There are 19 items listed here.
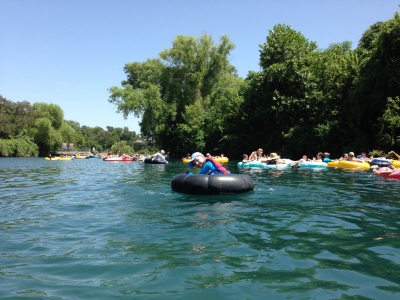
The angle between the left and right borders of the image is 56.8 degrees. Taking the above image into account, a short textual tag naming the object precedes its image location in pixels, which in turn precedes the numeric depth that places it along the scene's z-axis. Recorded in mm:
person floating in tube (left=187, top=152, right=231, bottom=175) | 10898
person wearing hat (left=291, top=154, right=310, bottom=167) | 23062
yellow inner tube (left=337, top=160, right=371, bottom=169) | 20531
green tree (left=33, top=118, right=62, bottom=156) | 67688
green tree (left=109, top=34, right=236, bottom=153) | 44500
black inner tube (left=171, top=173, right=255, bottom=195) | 10125
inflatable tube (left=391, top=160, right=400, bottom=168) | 19886
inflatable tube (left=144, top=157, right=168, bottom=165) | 31672
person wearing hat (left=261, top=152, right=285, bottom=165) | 22766
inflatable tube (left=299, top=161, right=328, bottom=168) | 22109
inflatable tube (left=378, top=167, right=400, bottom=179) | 14723
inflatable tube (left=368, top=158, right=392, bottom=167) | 19250
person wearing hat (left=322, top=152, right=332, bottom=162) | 25719
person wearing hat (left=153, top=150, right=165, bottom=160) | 31750
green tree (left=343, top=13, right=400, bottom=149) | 25094
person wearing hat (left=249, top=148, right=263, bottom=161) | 24147
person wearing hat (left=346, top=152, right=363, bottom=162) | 21266
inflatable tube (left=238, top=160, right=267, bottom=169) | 22964
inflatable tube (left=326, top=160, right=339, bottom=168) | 22703
